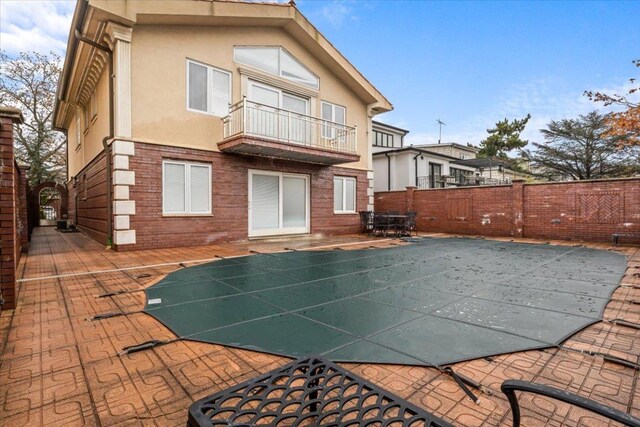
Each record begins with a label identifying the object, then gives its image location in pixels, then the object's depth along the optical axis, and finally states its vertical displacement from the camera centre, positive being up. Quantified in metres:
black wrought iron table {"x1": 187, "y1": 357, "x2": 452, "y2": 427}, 1.15 -0.74
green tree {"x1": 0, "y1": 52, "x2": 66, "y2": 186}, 17.53 +6.37
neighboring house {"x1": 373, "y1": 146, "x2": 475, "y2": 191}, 17.89 +2.61
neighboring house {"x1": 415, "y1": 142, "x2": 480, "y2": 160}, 26.42 +5.58
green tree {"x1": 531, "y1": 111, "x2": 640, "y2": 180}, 18.64 +3.82
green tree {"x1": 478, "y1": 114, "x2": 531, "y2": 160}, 28.75 +6.94
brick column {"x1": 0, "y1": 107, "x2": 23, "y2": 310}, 3.21 +0.03
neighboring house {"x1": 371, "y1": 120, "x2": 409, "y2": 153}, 22.11 +5.62
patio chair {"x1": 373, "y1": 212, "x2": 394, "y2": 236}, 11.70 -0.36
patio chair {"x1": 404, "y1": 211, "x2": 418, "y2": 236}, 11.57 -0.28
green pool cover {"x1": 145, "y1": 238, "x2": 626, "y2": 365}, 2.53 -1.01
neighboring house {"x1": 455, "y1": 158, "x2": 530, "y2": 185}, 20.23 +3.28
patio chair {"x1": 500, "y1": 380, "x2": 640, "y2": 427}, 0.84 -0.55
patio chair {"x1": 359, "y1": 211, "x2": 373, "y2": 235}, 12.62 -0.28
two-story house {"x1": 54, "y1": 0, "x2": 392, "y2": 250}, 7.48 +2.63
